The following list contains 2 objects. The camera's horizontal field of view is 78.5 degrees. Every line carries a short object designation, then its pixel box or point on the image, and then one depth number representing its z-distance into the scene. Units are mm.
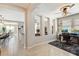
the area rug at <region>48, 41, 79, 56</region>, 1698
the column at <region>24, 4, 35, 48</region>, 2494
